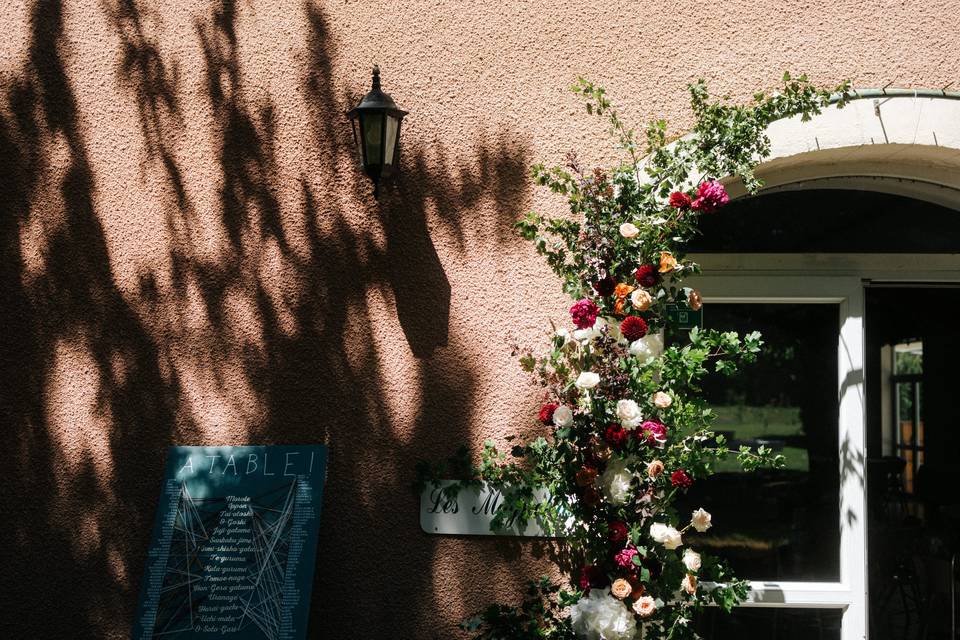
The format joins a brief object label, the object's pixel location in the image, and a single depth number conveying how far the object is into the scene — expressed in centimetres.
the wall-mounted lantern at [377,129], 332
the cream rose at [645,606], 287
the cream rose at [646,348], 303
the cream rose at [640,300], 297
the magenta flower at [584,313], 301
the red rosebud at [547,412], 306
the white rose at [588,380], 292
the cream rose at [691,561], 295
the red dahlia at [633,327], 298
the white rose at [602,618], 289
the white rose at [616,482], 295
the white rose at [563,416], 298
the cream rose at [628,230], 300
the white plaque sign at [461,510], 347
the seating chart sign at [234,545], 314
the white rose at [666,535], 288
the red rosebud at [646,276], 305
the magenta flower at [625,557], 291
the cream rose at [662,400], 288
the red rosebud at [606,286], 308
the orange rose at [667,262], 304
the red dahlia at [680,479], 294
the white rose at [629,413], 287
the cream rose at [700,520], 304
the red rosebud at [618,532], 299
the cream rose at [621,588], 287
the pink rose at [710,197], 309
